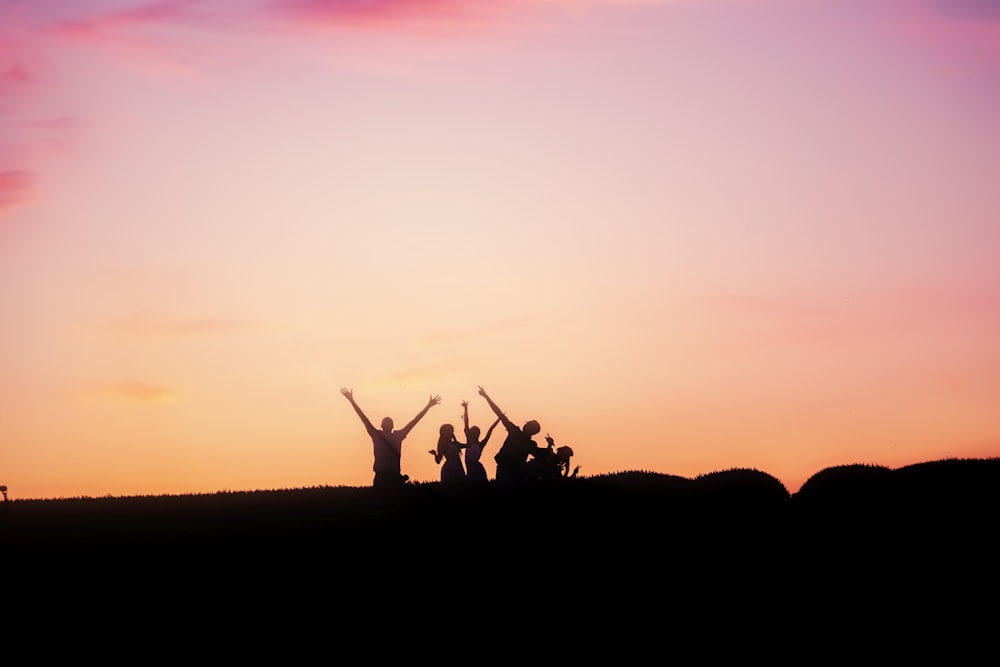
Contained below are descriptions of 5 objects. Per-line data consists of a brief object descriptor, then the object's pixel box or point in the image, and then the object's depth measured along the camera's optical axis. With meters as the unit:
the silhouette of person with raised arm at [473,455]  31.39
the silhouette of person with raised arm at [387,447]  29.97
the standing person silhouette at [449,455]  30.89
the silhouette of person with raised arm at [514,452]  31.66
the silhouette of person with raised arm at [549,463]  32.06
